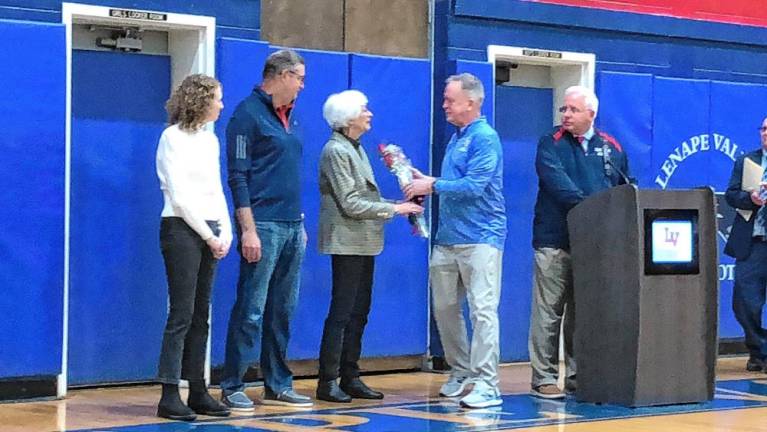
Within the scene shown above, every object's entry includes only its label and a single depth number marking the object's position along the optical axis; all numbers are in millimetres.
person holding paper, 9820
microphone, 8039
